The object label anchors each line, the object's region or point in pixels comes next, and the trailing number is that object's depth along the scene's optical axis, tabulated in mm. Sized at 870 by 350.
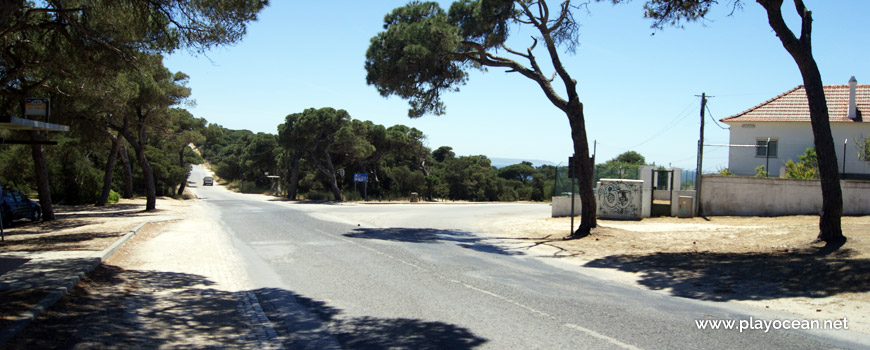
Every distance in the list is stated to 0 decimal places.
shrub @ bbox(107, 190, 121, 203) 35709
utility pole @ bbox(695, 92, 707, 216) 22344
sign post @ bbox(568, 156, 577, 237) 16438
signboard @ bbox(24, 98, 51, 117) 11266
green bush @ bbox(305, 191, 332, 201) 49312
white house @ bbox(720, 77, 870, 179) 29422
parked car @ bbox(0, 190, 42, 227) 18789
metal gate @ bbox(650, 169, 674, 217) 23828
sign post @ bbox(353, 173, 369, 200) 44750
